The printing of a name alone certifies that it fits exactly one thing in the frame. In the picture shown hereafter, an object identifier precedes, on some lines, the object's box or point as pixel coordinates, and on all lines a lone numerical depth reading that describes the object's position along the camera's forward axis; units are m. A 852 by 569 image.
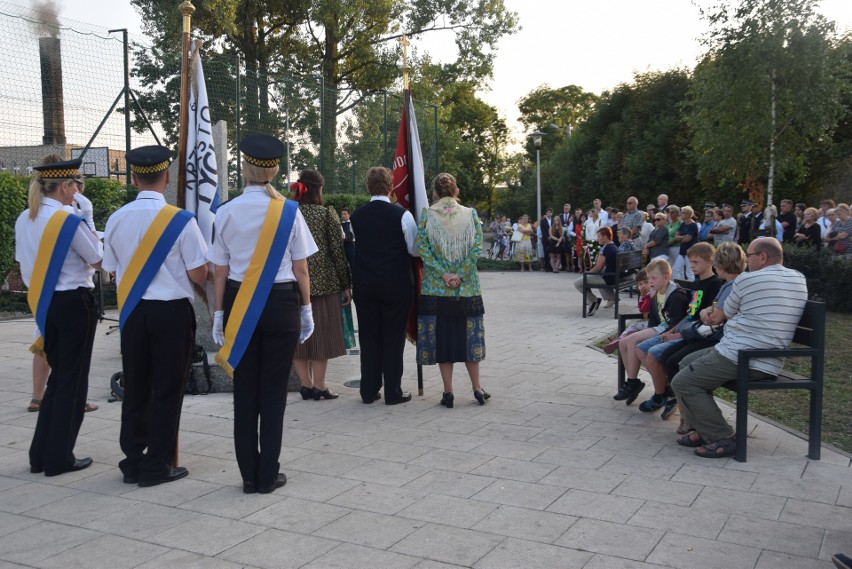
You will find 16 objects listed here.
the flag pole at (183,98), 6.09
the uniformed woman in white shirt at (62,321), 4.95
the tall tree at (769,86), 20.44
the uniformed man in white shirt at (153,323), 4.57
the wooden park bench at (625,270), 12.09
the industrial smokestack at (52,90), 11.82
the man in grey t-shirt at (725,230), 15.39
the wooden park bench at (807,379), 5.06
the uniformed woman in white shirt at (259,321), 4.57
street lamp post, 29.87
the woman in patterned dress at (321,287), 6.94
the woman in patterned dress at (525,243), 23.66
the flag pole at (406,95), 7.04
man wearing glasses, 5.11
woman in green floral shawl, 6.56
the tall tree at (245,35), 14.78
